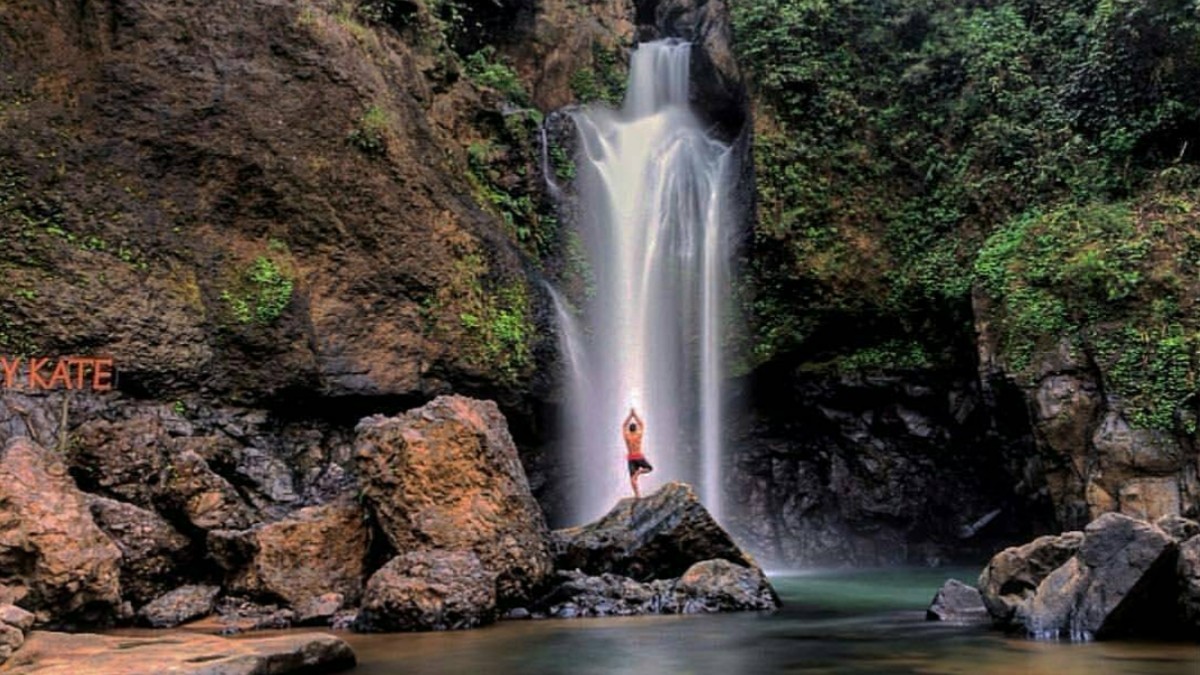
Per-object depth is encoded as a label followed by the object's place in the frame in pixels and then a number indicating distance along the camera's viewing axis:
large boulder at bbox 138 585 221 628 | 10.32
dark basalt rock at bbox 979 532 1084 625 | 9.61
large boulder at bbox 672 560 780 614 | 11.18
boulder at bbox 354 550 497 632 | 9.70
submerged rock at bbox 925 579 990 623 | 10.06
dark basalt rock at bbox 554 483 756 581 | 12.30
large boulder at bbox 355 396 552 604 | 11.20
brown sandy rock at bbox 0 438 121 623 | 9.22
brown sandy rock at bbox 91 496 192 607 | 10.91
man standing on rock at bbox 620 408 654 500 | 15.31
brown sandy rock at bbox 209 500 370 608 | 10.85
